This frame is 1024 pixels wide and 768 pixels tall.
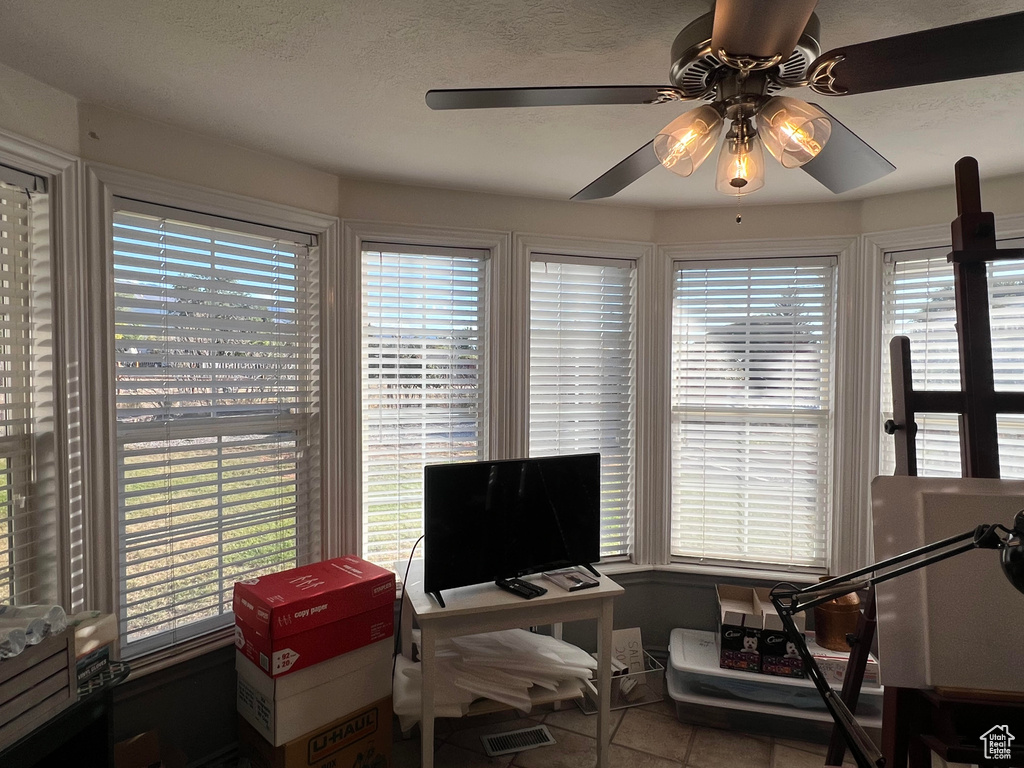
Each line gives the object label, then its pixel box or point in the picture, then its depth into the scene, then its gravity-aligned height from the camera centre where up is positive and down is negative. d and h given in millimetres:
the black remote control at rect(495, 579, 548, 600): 2342 -774
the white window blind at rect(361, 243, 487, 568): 2898 +69
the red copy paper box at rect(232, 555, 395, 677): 2098 -800
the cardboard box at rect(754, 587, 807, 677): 2768 -1199
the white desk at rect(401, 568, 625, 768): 2215 -856
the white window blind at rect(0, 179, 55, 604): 1857 -47
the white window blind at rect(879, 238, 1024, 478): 2713 +230
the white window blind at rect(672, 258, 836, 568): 3176 -134
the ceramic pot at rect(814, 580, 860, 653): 2828 -1076
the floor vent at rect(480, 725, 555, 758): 2607 -1523
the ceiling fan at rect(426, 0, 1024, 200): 1034 +598
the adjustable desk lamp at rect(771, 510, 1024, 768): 752 -373
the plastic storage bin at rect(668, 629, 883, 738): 2691 -1411
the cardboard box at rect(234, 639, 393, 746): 2104 -1086
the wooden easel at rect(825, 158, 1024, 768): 1558 +112
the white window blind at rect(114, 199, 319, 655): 2191 -95
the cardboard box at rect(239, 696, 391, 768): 2141 -1283
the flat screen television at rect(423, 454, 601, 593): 2342 -523
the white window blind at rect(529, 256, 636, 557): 3188 +91
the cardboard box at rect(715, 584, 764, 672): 2820 -1157
